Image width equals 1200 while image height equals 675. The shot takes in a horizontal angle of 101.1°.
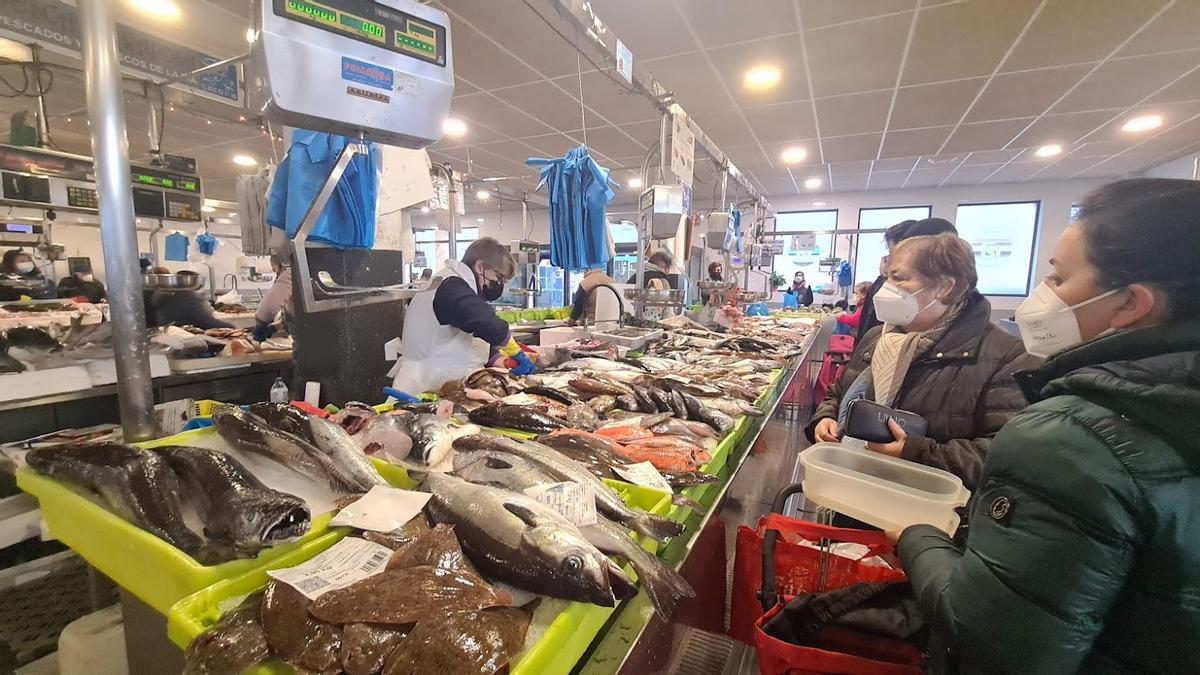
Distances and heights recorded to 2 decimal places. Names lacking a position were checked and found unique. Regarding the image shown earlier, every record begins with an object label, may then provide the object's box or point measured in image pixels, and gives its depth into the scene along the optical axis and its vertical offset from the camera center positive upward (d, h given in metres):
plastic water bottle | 3.17 -0.77
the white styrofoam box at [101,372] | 2.56 -0.53
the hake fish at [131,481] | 0.96 -0.47
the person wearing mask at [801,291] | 12.75 -0.39
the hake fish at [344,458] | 1.24 -0.48
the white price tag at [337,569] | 0.84 -0.54
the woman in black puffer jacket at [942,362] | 1.95 -0.36
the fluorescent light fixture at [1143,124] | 7.06 +2.28
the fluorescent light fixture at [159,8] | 4.26 +2.29
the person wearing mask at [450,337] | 3.20 -0.43
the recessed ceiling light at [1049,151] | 8.53 +2.26
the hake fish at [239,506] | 0.90 -0.46
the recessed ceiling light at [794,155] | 9.15 +2.31
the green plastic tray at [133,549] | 0.86 -0.54
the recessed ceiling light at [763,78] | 5.61 +2.32
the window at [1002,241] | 11.90 +0.93
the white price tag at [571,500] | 1.08 -0.51
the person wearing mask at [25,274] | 5.90 -0.06
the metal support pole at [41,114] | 3.86 +1.21
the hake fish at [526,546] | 0.86 -0.52
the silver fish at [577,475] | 1.16 -0.53
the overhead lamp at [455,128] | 7.53 +2.30
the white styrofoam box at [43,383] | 2.26 -0.54
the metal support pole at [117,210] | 1.23 +0.16
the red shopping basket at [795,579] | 1.22 -0.96
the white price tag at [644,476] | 1.44 -0.60
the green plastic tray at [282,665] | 0.76 -0.58
